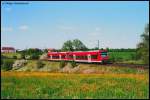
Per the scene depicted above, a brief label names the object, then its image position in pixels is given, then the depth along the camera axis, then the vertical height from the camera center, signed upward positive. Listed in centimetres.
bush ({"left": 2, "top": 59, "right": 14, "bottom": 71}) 8283 -342
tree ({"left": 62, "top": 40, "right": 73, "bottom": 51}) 12429 +141
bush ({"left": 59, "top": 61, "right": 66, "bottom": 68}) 7305 -277
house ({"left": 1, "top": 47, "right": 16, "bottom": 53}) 15108 +46
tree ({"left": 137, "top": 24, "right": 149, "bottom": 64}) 5958 +52
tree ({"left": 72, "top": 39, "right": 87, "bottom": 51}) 12160 +171
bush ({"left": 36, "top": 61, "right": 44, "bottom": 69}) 8302 -316
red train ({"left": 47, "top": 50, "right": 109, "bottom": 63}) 6544 -117
